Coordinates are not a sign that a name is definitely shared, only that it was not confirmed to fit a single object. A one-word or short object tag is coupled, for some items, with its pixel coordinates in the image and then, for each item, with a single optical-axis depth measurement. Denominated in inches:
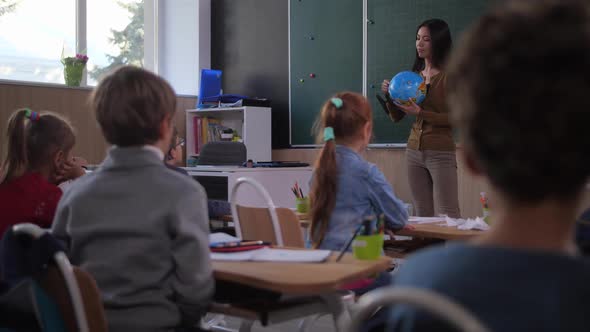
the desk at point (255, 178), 198.4
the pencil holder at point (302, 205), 126.3
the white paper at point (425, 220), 109.4
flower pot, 234.4
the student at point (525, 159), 28.4
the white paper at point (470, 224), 100.0
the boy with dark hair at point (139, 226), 63.1
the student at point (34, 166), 85.1
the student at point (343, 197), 97.3
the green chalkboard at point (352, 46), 193.9
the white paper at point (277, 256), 69.0
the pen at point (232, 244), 75.7
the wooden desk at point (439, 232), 92.4
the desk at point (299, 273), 56.9
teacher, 151.6
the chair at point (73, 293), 57.4
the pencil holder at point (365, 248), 72.1
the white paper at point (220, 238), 80.4
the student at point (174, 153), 131.9
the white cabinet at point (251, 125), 233.1
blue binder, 243.4
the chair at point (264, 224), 98.4
